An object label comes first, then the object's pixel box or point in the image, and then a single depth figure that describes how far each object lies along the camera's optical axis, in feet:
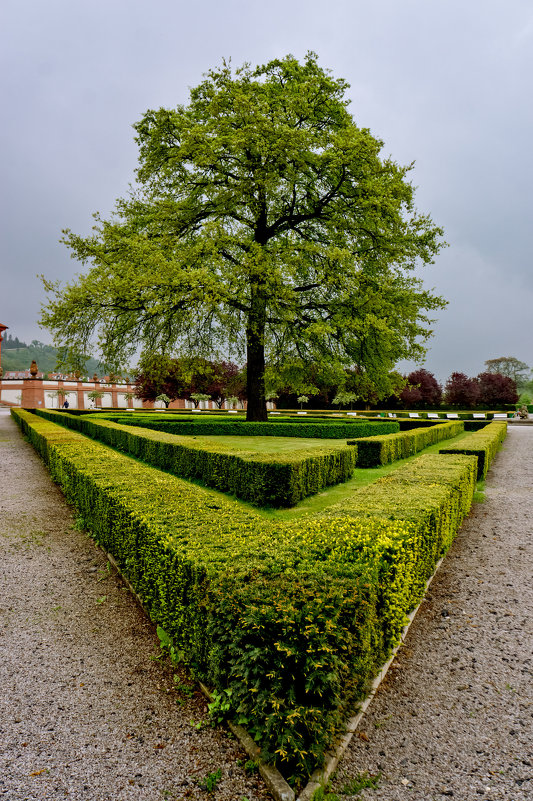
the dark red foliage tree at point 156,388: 151.23
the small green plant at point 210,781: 6.71
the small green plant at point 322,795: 6.26
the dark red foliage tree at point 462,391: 157.48
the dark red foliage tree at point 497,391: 160.45
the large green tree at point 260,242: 47.65
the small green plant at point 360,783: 6.67
